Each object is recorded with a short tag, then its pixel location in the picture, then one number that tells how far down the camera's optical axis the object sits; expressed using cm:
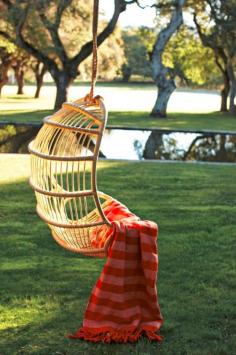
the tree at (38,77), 3639
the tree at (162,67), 2330
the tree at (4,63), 3466
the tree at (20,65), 3328
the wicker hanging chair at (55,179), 335
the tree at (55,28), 2250
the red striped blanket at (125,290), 348
